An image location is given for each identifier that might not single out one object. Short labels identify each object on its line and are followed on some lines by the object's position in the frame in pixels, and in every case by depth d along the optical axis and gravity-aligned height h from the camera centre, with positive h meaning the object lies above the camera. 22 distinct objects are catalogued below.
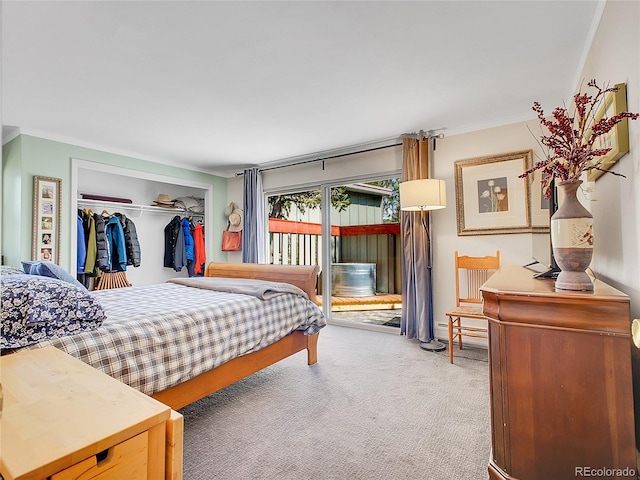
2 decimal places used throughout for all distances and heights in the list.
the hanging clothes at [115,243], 4.48 +0.12
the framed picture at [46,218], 3.42 +0.36
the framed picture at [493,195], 3.15 +0.52
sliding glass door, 4.15 +0.03
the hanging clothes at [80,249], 4.00 +0.04
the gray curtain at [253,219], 4.90 +0.46
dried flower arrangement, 1.24 +0.39
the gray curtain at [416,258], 3.48 -0.10
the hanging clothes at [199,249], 5.30 +0.03
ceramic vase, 1.21 +0.02
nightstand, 0.69 -0.41
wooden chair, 3.16 -0.33
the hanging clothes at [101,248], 4.21 +0.05
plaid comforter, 1.50 -0.44
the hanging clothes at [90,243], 4.14 +0.12
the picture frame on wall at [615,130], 1.42 +0.52
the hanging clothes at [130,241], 4.62 +0.15
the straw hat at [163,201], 5.25 +0.79
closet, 4.71 +0.65
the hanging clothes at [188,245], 5.24 +0.10
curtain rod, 3.58 +1.19
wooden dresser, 1.05 -0.46
